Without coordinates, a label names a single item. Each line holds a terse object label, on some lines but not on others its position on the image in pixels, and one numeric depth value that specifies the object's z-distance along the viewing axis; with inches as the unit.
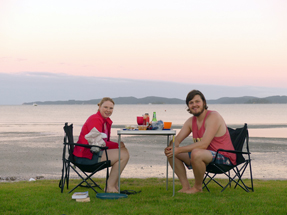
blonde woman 173.2
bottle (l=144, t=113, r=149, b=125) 182.1
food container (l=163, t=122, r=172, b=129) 184.2
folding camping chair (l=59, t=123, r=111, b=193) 168.4
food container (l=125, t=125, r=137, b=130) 177.3
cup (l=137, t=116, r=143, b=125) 181.0
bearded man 170.4
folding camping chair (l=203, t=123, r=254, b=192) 171.5
